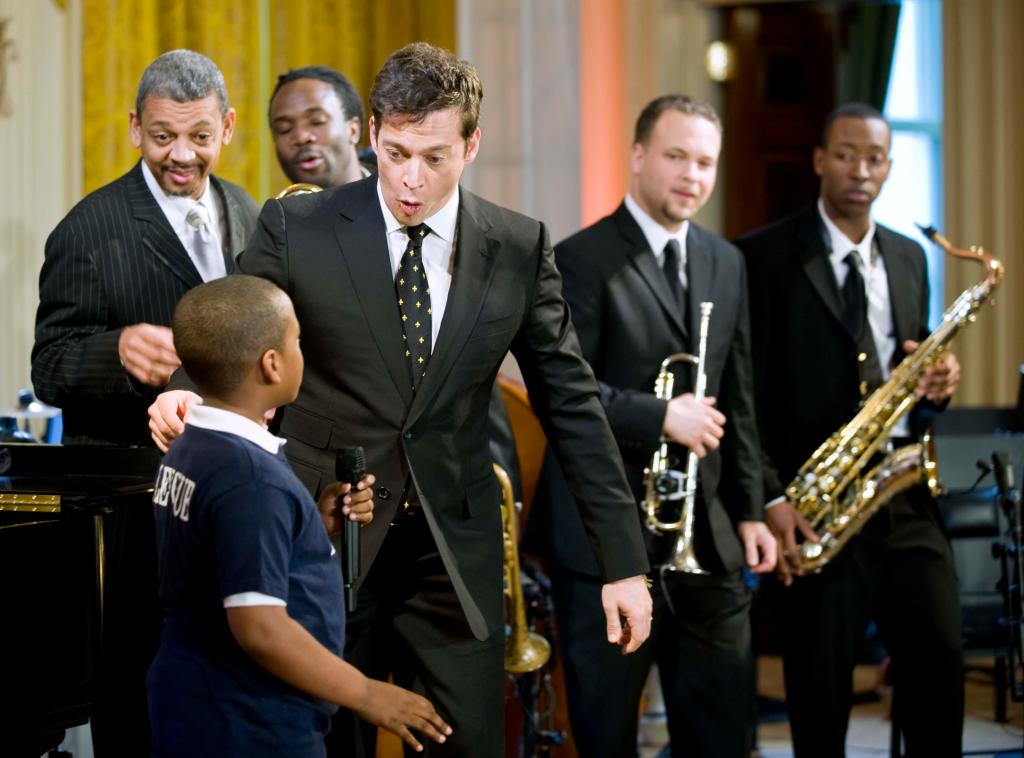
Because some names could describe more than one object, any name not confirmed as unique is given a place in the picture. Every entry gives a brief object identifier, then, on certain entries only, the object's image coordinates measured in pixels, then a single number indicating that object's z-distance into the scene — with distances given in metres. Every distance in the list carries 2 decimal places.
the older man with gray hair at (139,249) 6.20
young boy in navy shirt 4.30
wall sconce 12.86
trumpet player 7.09
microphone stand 7.64
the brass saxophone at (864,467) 7.95
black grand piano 5.09
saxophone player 7.78
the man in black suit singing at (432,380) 5.20
